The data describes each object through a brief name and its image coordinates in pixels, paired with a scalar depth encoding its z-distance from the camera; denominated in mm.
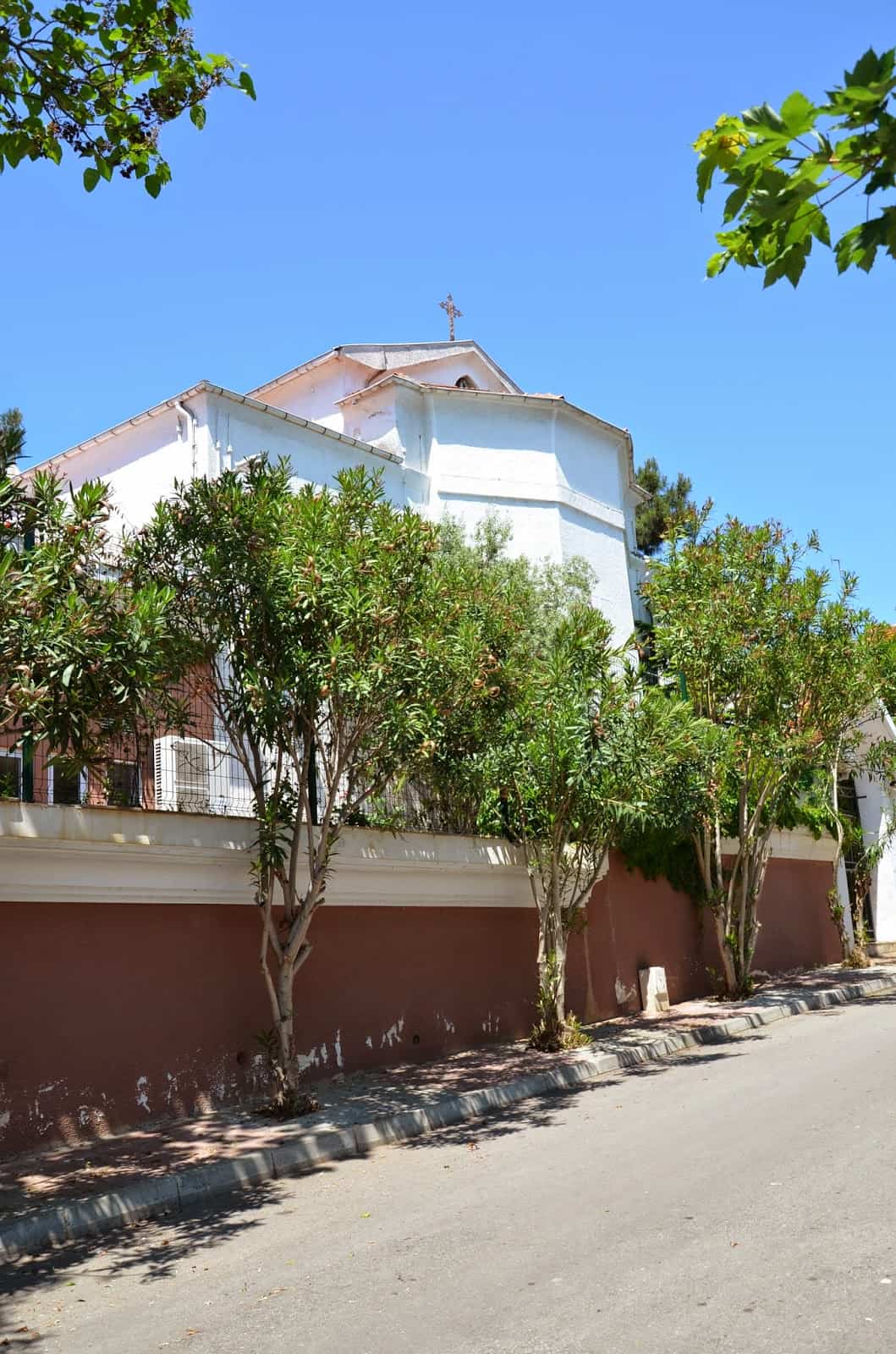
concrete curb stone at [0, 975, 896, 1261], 7020
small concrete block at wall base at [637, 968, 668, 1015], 16719
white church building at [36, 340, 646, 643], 20156
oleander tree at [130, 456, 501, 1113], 9484
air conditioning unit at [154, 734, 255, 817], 10734
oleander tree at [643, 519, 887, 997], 17047
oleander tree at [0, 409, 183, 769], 7086
